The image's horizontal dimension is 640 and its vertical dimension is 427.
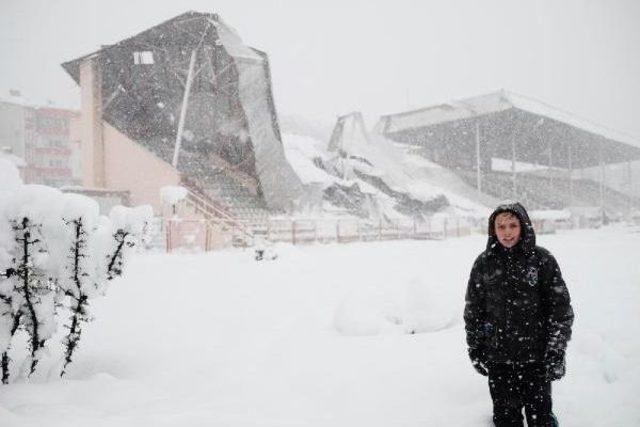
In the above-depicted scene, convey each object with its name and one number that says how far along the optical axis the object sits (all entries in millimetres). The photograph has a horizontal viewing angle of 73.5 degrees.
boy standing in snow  2545
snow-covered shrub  3299
